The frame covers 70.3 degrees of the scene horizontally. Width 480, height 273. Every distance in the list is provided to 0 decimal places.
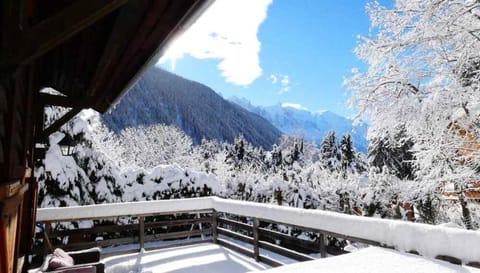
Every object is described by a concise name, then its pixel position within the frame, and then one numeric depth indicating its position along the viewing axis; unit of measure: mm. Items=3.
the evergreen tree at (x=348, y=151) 32209
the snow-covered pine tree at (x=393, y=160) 15534
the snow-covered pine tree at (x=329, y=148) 38594
